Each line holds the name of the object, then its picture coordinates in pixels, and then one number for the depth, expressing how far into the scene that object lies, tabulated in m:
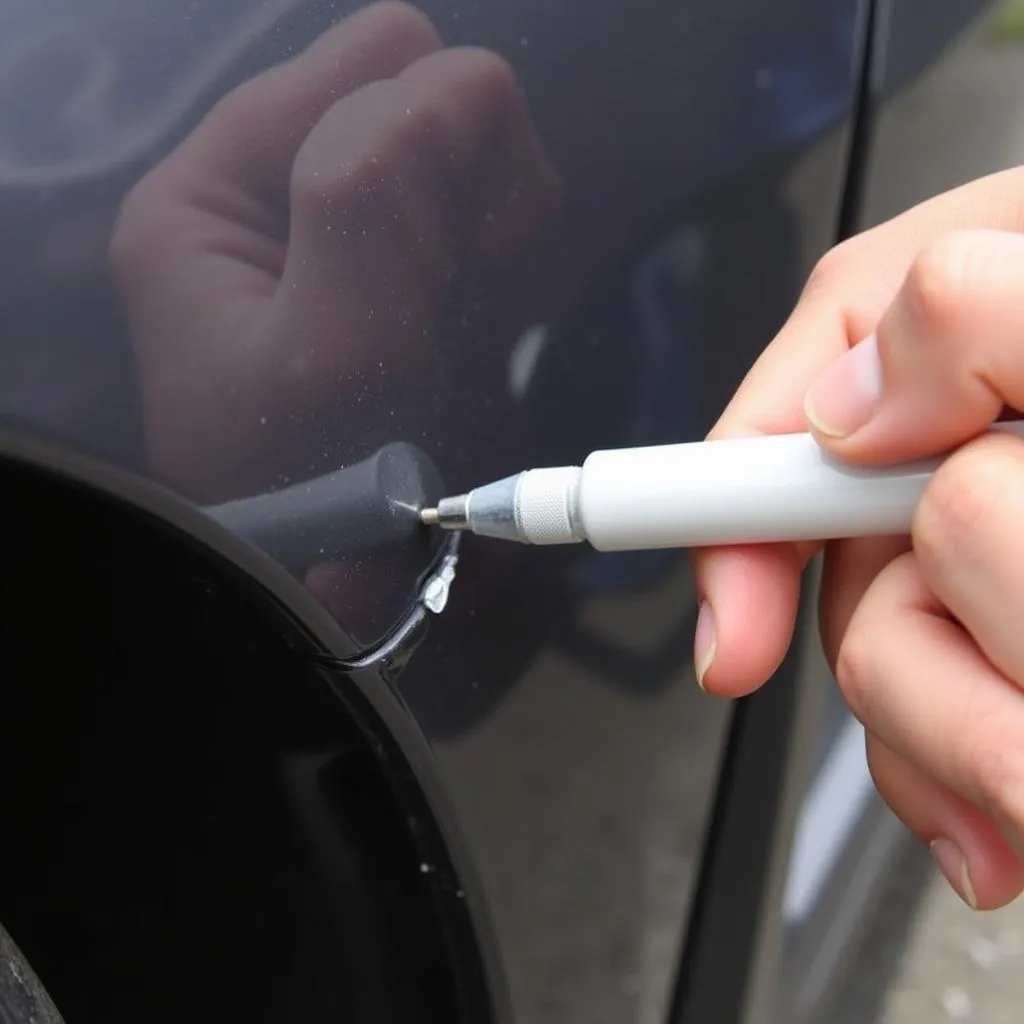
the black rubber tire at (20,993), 0.31
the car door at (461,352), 0.29
